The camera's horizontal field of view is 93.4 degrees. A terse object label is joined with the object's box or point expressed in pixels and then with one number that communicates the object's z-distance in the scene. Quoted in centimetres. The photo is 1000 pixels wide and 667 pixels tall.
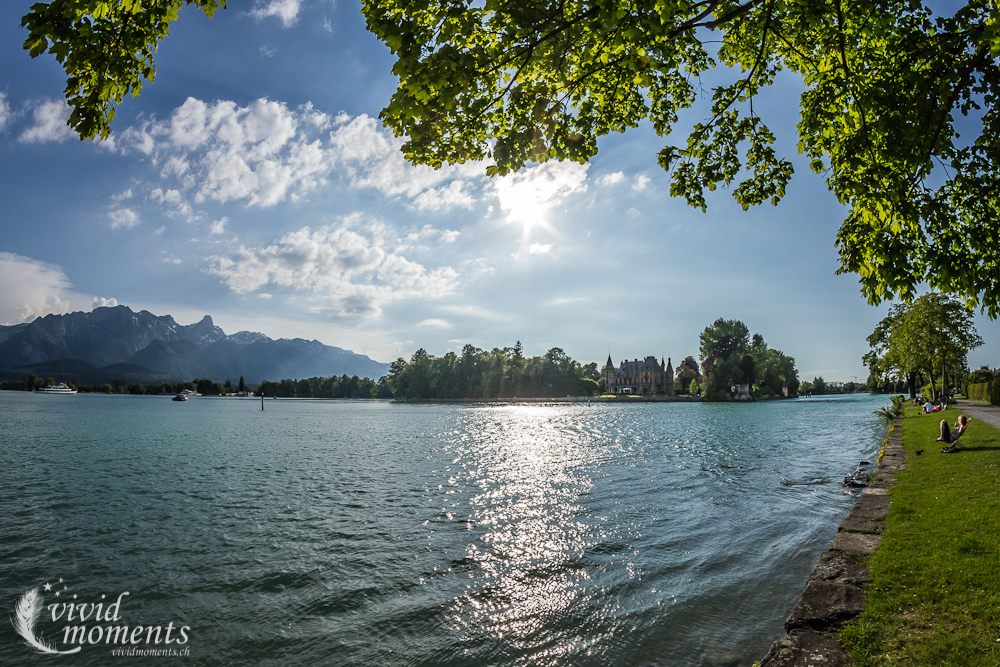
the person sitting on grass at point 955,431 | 1748
